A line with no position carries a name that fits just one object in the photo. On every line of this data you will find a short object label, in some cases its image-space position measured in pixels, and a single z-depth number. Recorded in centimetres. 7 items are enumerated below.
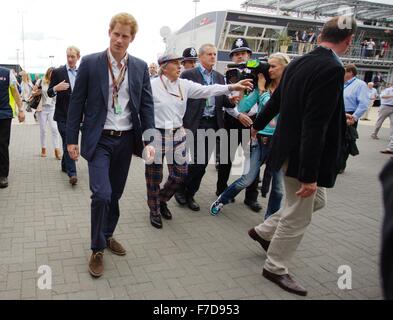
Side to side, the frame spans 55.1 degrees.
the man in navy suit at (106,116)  315
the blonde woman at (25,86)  1349
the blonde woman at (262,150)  402
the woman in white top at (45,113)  751
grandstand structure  3828
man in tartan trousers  427
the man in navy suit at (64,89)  592
